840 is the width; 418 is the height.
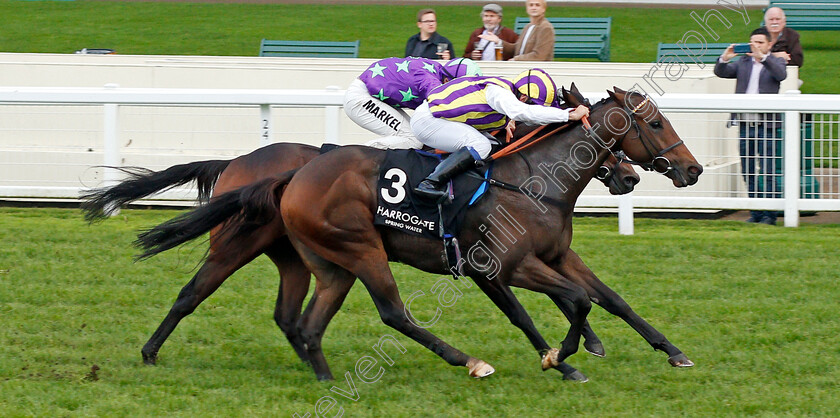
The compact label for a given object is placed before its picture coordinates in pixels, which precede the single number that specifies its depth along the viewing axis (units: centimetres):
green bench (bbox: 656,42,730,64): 1902
